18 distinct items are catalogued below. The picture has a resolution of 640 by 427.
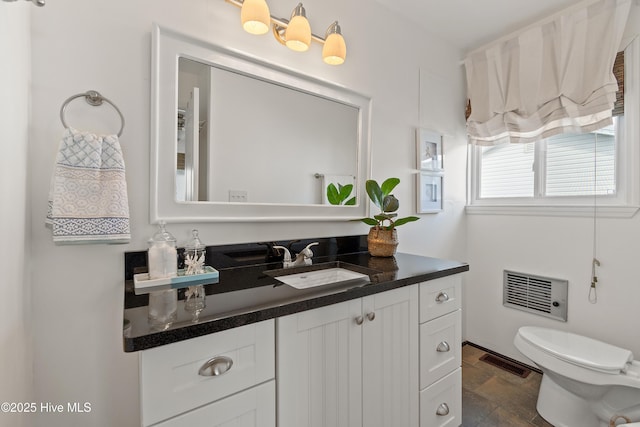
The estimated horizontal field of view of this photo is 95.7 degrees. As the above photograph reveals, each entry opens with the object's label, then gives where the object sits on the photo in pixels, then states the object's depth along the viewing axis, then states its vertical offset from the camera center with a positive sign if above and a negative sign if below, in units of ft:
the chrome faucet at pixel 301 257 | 4.52 -0.72
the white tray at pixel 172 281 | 3.03 -0.78
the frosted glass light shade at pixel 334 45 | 4.68 +2.72
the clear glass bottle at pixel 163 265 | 2.62 -0.61
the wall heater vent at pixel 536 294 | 6.30 -1.86
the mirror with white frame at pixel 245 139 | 3.67 +1.12
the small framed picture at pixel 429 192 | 6.68 +0.50
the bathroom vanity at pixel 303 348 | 2.26 -1.35
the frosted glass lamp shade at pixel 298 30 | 4.24 +2.68
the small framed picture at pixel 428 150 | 6.63 +1.49
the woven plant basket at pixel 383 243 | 5.14 -0.54
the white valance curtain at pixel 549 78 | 5.36 +2.89
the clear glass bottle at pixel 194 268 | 2.63 -0.69
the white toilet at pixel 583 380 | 4.34 -2.60
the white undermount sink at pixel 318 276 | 4.16 -0.99
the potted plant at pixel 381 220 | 5.13 -0.19
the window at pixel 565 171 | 5.45 +0.96
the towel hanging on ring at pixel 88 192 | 2.84 +0.18
